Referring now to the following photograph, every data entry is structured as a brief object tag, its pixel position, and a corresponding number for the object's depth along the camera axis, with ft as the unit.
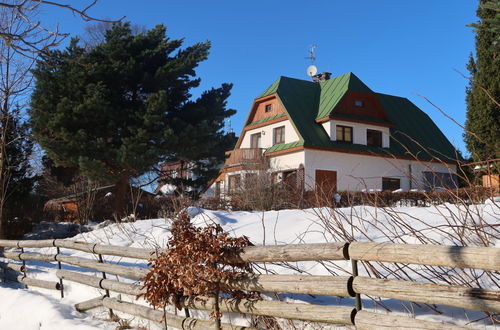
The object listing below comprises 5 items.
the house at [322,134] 78.79
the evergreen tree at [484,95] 47.25
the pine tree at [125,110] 55.21
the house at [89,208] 61.02
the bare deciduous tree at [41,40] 11.78
